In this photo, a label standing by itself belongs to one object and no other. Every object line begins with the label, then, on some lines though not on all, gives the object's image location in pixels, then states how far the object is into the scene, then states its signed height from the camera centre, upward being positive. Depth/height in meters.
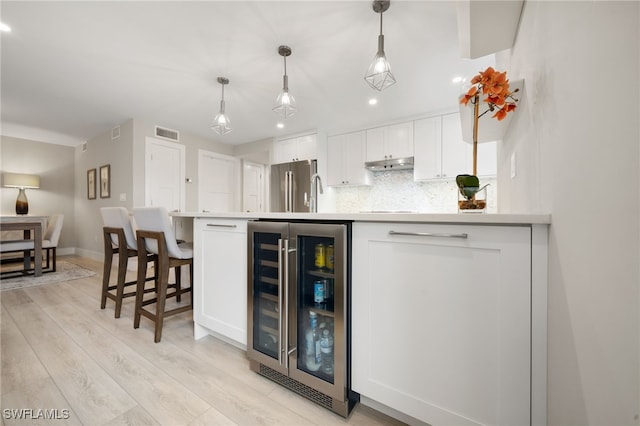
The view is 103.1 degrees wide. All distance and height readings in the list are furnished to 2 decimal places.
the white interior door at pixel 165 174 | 4.21 +0.64
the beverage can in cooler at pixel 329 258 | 1.23 -0.23
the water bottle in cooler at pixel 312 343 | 1.26 -0.66
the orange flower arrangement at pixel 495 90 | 1.02 +0.50
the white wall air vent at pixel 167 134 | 4.35 +1.36
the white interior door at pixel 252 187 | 5.88 +0.59
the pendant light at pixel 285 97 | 2.28 +1.03
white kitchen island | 0.80 -0.37
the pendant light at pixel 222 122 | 2.79 +0.99
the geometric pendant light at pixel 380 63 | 1.76 +1.03
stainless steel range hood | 3.83 +0.73
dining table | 3.29 -0.40
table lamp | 4.59 +0.49
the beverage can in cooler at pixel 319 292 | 1.26 -0.40
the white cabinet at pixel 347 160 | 4.17 +0.87
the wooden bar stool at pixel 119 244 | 2.16 -0.30
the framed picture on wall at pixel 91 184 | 4.91 +0.52
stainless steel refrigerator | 4.41 +0.45
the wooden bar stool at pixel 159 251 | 1.74 -0.29
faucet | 3.90 +0.26
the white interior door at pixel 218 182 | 5.11 +0.62
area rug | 3.07 -0.91
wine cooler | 1.12 -0.48
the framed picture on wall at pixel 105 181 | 4.50 +0.54
